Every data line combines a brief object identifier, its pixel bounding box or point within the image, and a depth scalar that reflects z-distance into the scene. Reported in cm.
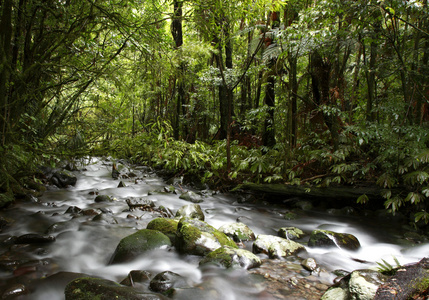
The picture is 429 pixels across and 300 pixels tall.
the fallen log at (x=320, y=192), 539
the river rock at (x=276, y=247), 365
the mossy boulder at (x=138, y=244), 347
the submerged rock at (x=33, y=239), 369
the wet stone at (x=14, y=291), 250
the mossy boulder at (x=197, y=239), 358
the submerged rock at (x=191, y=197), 697
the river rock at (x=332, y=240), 404
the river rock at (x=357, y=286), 214
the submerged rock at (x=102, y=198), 636
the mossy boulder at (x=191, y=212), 525
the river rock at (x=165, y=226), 414
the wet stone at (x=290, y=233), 454
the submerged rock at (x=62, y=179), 758
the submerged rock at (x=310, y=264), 325
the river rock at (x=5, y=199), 479
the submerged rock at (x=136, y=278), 284
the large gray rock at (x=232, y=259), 320
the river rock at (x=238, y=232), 431
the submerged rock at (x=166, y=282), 272
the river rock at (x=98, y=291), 221
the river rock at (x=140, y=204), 579
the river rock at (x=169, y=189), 762
